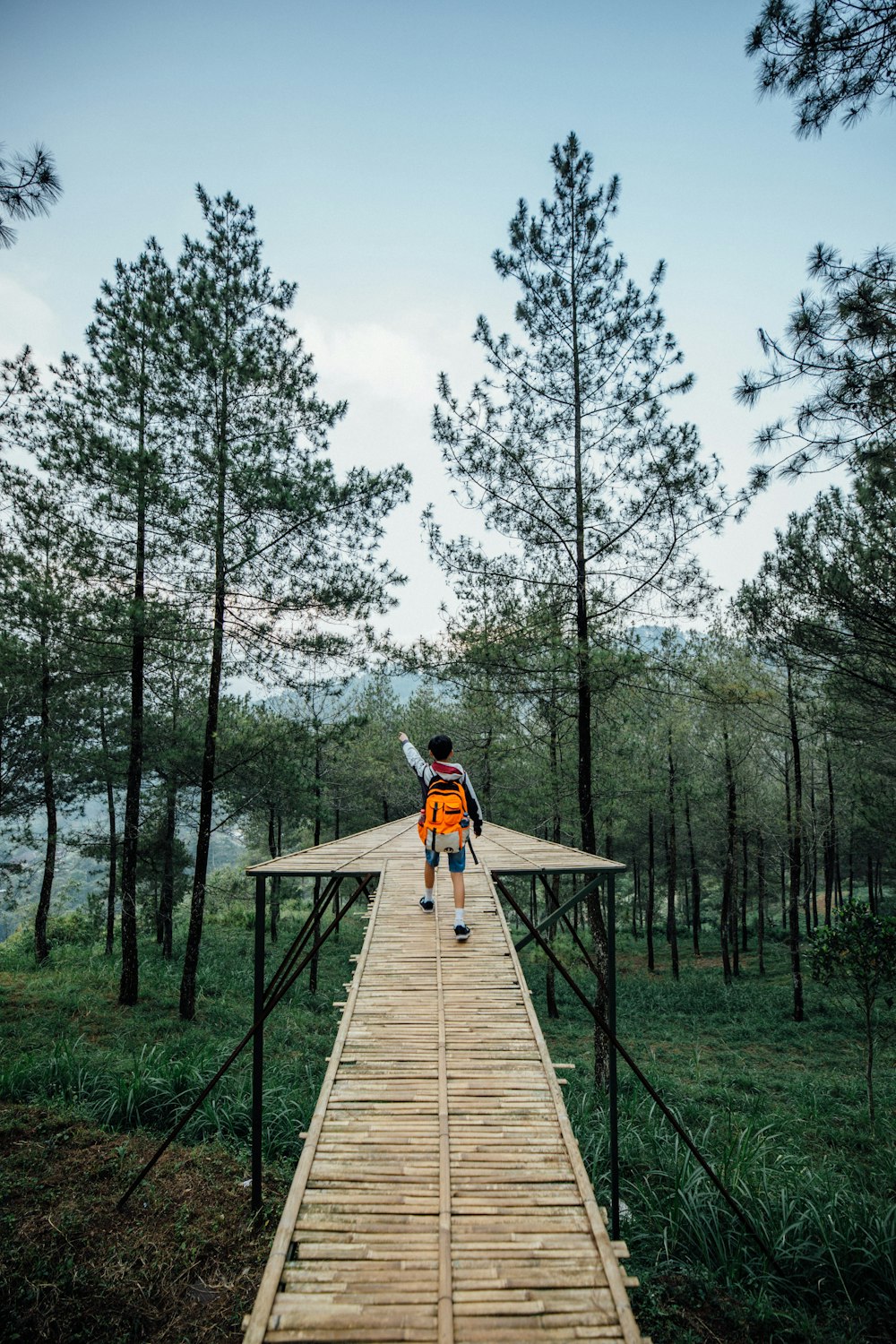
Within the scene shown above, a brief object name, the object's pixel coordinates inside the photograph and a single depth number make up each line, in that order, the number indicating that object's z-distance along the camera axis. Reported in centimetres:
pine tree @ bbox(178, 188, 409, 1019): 1063
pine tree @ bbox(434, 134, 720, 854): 927
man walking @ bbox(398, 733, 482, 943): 594
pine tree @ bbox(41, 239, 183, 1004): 994
